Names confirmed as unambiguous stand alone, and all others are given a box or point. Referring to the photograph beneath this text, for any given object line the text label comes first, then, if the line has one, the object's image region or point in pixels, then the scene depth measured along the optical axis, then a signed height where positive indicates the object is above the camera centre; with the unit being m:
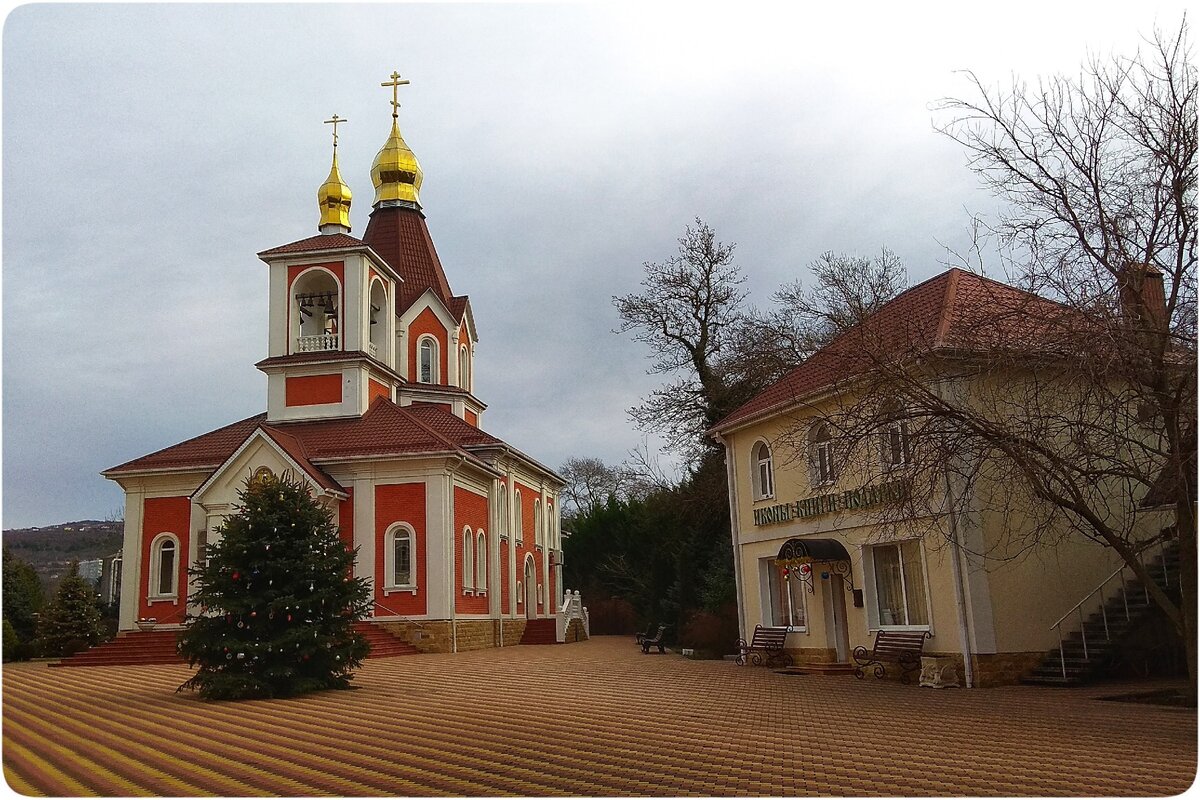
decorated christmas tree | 13.52 +0.07
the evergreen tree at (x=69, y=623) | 25.42 -0.12
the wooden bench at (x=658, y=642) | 25.75 -1.24
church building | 25.17 +3.78
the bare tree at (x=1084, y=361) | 10.30 +2.36
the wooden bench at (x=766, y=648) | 19.42 -1.17
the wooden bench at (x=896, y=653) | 15.84 -1.12
